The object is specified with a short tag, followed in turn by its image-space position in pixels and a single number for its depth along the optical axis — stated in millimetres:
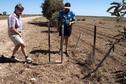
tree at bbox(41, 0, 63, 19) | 14946
